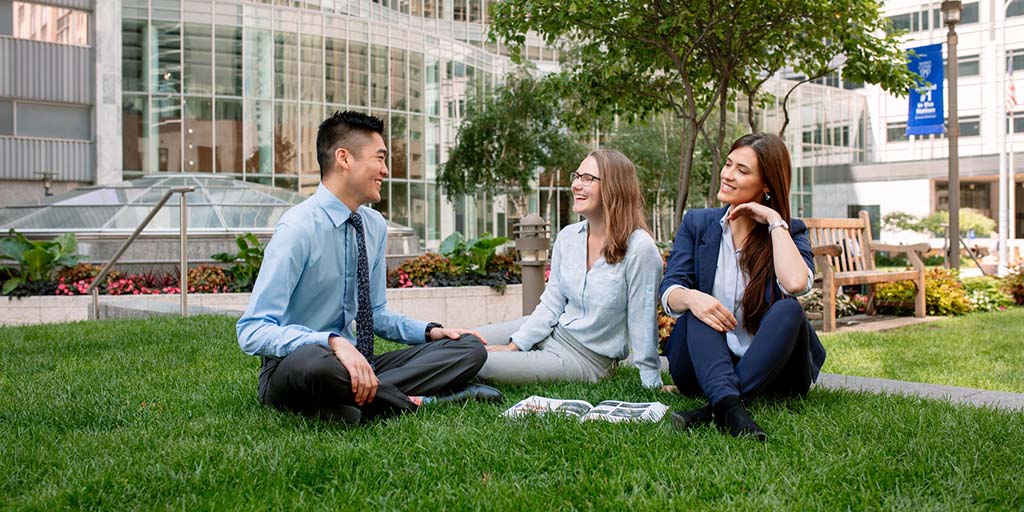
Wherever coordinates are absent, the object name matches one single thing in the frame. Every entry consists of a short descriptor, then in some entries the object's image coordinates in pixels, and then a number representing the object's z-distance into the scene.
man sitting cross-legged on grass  3.54
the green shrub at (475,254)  12.68
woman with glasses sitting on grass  4.67
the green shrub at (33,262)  11.94
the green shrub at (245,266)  12.23
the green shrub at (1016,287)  12.59
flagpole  25.19
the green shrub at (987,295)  11.38
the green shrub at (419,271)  12.38
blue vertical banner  19.45
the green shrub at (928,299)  10.62
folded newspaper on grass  3.79
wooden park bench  8.85
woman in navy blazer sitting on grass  3.79
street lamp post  13.05
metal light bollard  8.18
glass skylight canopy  15.67
